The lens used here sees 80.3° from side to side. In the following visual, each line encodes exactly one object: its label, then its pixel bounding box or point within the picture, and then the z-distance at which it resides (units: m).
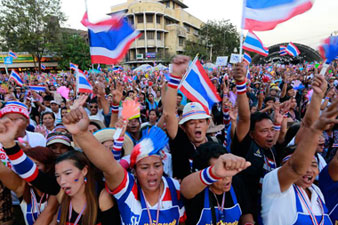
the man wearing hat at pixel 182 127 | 2.41
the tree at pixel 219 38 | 39.88
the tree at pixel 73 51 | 35.50
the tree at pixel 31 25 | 29.61
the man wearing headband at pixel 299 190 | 1.47
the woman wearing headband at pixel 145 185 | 1.55
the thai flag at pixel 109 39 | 3.35
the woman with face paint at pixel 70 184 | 1.70
